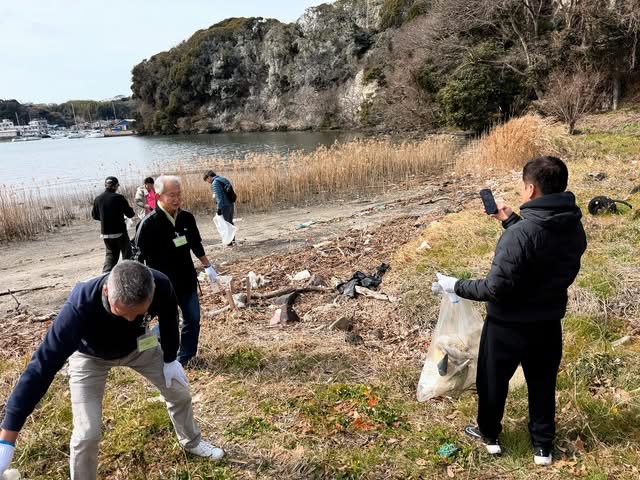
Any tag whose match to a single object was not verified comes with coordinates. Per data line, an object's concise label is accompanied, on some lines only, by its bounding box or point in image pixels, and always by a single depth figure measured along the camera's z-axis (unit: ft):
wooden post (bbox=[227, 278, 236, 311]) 17.07
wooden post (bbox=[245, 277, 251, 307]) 17.92
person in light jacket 27.76
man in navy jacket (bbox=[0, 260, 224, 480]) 6.95
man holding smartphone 7.16
